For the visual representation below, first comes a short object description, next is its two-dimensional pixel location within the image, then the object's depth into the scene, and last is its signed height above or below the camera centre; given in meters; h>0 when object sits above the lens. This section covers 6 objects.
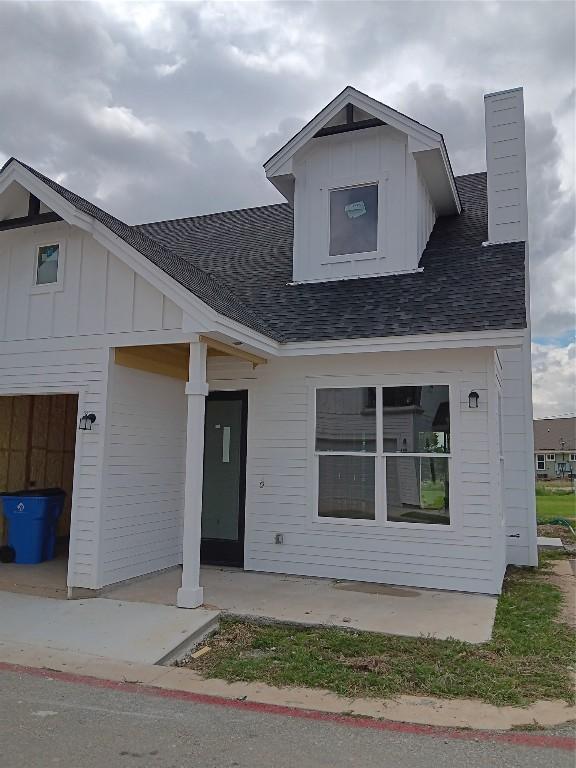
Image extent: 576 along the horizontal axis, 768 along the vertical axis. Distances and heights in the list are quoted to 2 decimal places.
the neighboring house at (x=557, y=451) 62.25 +1.50
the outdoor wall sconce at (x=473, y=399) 7.02 +0.75
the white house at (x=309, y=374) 6.84 +1.09
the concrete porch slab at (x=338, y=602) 5.61 -1.48
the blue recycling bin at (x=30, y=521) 8.23 -0.88
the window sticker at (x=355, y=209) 8.98 +3.75
